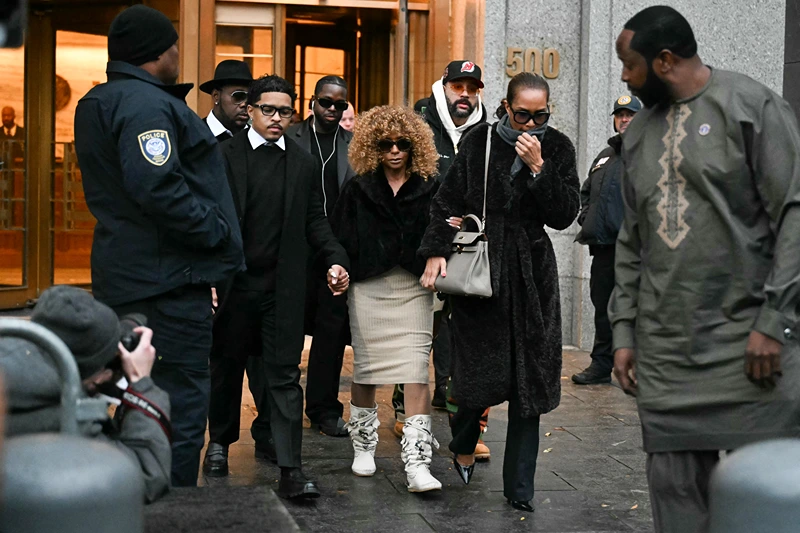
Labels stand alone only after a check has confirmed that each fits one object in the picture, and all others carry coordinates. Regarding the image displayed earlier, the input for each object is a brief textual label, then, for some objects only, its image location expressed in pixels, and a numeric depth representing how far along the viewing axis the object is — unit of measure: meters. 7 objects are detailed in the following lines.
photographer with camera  2.75
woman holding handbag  5.73
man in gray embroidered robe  3.67
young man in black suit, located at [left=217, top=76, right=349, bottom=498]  5.83
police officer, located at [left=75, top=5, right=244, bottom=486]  4.59
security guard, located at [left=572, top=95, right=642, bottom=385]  9.13
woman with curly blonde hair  6.26
